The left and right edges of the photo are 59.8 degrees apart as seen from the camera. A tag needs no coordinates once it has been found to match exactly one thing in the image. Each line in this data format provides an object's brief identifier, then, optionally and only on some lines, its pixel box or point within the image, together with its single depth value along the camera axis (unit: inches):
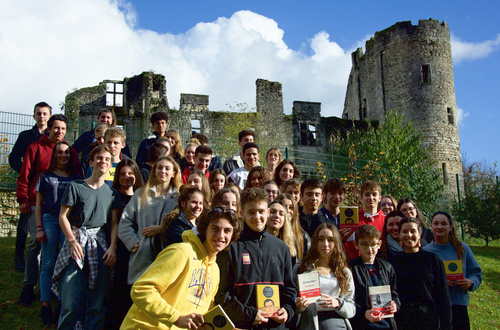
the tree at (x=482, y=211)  564.7
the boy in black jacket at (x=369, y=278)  160.6
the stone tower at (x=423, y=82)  942.4
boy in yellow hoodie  110.5
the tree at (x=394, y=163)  493.0
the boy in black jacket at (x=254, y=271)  131.6
